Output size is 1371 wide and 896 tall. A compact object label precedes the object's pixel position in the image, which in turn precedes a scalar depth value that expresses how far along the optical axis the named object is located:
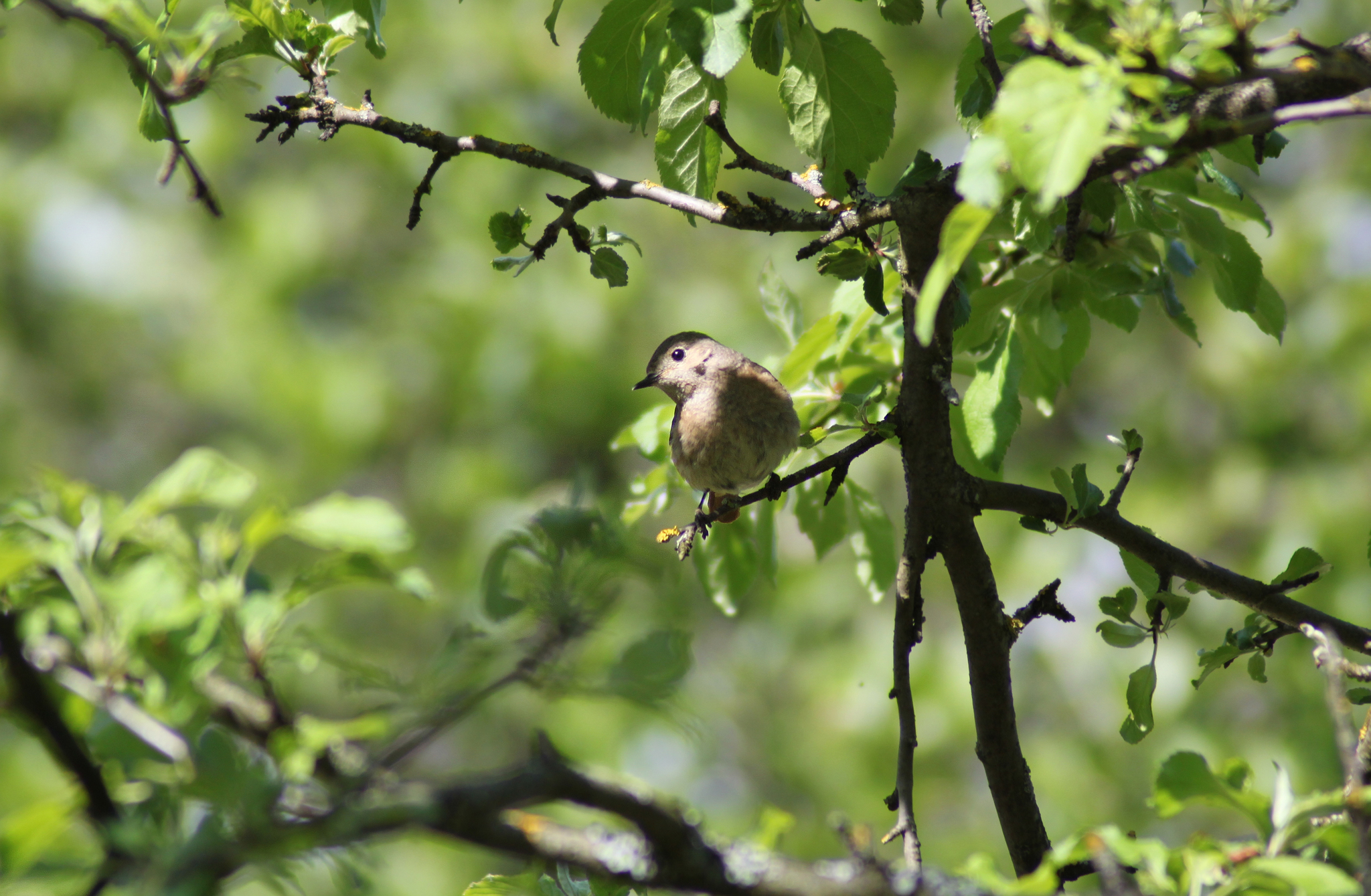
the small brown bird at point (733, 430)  7.23
